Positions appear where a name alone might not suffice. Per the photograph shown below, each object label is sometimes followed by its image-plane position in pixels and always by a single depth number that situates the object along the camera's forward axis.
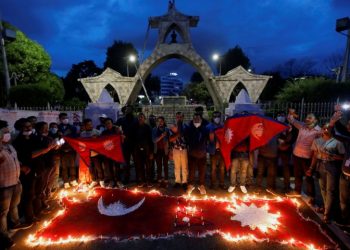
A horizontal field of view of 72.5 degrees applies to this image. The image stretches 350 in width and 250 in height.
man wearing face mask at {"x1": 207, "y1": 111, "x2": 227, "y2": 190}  6.36
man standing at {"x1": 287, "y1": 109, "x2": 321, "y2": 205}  5.43
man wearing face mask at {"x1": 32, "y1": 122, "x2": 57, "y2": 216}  4.59
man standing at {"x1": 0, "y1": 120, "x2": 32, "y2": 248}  3.77
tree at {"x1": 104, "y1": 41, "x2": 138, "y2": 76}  47.56
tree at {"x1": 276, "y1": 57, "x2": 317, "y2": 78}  49.47
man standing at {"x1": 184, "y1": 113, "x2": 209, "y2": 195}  6.20
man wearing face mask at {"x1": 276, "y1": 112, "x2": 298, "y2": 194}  6.07
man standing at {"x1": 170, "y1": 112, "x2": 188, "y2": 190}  6.35
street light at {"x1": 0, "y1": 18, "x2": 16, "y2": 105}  16.80
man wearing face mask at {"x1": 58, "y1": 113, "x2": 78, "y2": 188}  6.62
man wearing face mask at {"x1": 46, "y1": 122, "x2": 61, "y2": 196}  5.51
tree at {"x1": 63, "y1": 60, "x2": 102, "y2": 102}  47.31
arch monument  25.14
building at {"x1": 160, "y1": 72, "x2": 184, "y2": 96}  148.69
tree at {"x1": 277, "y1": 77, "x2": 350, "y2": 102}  13.03
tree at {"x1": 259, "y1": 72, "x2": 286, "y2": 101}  35.31
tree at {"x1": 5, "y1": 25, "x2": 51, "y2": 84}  19.94
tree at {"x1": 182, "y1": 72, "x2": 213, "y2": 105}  43.44
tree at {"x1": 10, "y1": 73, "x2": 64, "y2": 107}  15.10
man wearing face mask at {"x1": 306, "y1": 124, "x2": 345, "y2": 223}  4.43
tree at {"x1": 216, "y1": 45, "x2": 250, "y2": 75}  48.38
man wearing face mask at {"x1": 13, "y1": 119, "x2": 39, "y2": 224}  4.39
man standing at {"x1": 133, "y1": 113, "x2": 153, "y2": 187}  6.64
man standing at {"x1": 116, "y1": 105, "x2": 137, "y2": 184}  6.92
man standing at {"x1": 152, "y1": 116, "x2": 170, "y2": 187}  6.56
